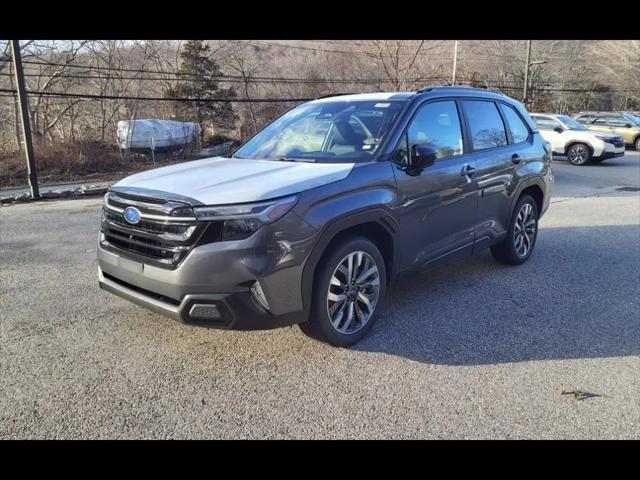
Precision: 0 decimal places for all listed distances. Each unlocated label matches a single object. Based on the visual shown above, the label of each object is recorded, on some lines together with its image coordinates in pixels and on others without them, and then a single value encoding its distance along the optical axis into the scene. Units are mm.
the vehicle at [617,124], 23031
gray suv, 3047
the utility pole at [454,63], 36688
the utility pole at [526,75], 28609
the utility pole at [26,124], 11234
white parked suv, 17359
